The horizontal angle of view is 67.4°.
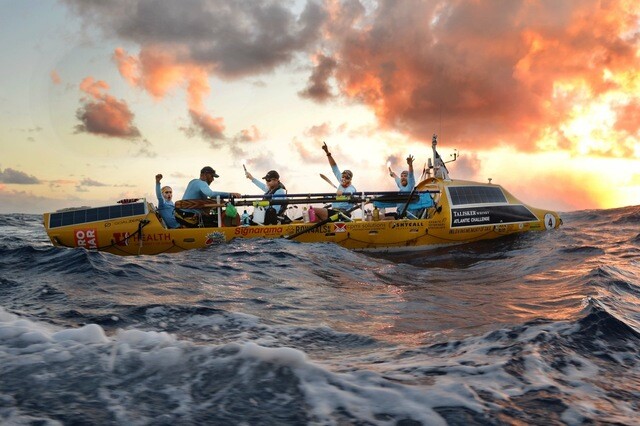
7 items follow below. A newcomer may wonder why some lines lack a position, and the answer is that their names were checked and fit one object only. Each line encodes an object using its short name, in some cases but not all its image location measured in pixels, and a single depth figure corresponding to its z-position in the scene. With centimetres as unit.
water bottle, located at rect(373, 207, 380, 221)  1412
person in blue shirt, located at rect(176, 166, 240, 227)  1362
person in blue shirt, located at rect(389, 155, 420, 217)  1575
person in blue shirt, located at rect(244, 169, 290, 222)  1429
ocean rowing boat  1291
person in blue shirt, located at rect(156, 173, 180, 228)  1355
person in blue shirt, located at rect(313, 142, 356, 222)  1434
